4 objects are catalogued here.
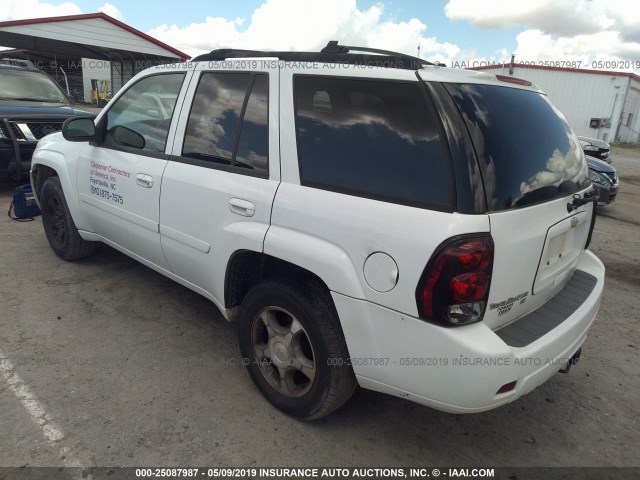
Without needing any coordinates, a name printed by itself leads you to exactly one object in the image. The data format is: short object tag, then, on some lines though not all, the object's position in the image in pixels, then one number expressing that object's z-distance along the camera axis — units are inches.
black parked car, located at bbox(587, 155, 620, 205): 311.1
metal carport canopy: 731.4
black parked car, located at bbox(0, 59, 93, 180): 258.5
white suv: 72.2
